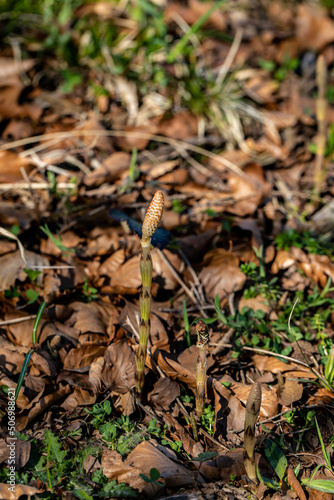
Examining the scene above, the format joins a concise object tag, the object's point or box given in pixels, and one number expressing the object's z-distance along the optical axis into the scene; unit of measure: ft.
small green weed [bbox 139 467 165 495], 4.94
